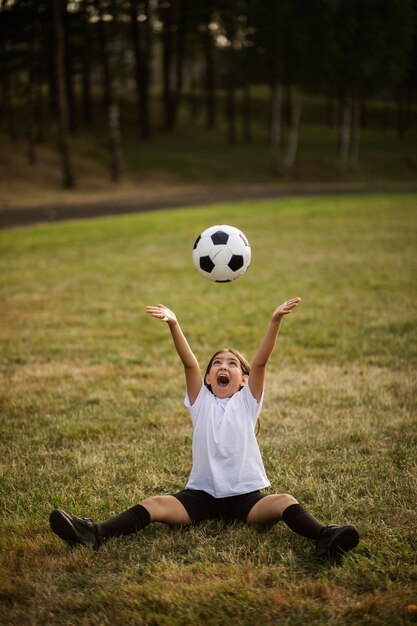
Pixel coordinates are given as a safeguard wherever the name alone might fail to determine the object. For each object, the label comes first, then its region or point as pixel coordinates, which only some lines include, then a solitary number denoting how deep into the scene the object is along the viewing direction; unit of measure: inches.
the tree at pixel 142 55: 1592.0
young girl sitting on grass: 131.3
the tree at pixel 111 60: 1190.3
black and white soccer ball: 183.0
